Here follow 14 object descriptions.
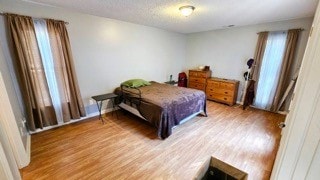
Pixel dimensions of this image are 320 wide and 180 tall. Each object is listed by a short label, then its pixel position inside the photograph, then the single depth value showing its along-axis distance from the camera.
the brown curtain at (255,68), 3.73
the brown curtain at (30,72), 2.27
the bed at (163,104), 2.59
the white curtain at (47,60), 2.49
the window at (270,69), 3.53
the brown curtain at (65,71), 2.63
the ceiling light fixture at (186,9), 2.47
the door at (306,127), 0.75
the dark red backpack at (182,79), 5.48
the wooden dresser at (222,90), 4.20
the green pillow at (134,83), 3.66
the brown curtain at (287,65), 3.29
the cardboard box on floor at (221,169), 1.20
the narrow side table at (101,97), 3.16
